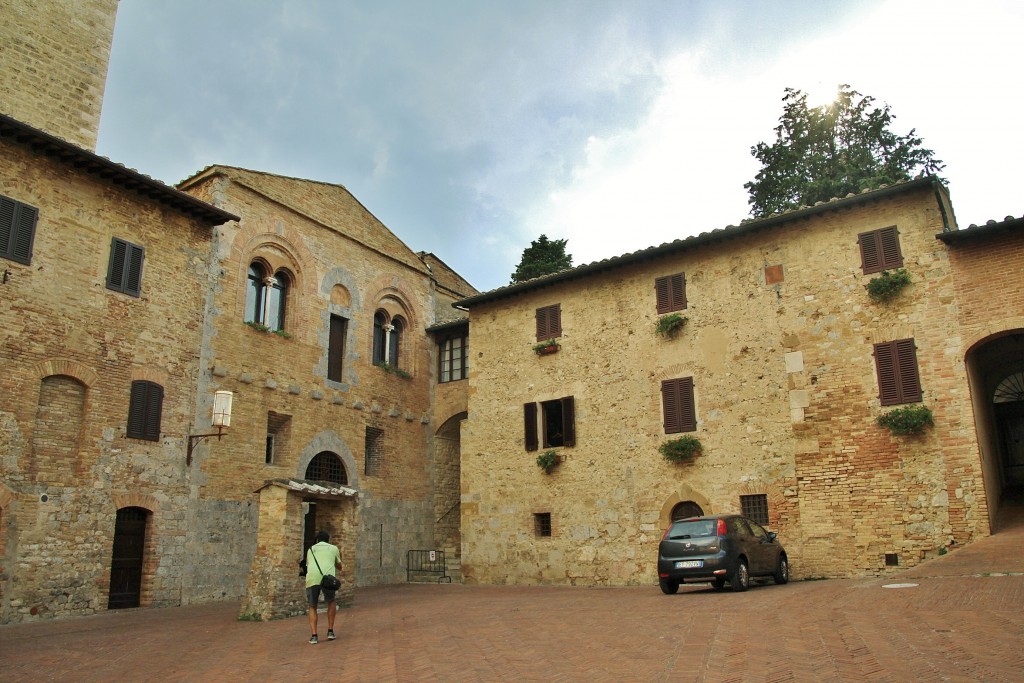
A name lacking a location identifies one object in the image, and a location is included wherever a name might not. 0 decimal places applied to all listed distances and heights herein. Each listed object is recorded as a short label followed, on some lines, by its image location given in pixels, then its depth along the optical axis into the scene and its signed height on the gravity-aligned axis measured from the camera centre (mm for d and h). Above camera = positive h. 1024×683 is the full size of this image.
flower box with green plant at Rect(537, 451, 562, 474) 19619 +1543
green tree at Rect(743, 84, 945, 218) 26578 +13144
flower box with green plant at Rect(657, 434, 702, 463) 17562 +1588
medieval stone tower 18938 +11932
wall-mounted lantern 16188 +2506
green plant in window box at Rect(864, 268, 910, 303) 15711 +4686
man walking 9914 -574
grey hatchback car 12984 -610
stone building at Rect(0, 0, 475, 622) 14117 +3623
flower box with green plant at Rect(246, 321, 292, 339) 19150 +4999
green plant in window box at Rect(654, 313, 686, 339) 18453 +4651
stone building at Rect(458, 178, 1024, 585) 14898 +2816
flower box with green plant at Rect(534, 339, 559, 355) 20500 +4640
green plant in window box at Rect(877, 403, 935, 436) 14828 +1811
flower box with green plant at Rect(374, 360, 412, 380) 23094 +4702
